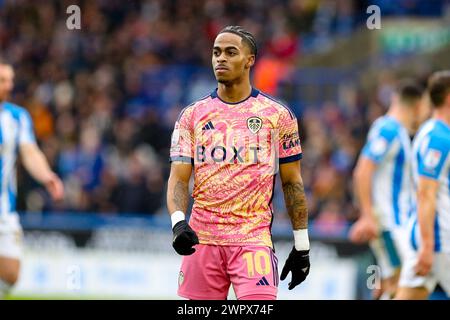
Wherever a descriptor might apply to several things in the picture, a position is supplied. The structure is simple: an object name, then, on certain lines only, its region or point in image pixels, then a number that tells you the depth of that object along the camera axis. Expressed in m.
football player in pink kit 14.70
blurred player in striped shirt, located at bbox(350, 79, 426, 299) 21.31
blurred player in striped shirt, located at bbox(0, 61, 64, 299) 20.31
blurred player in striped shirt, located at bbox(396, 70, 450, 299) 17.30
